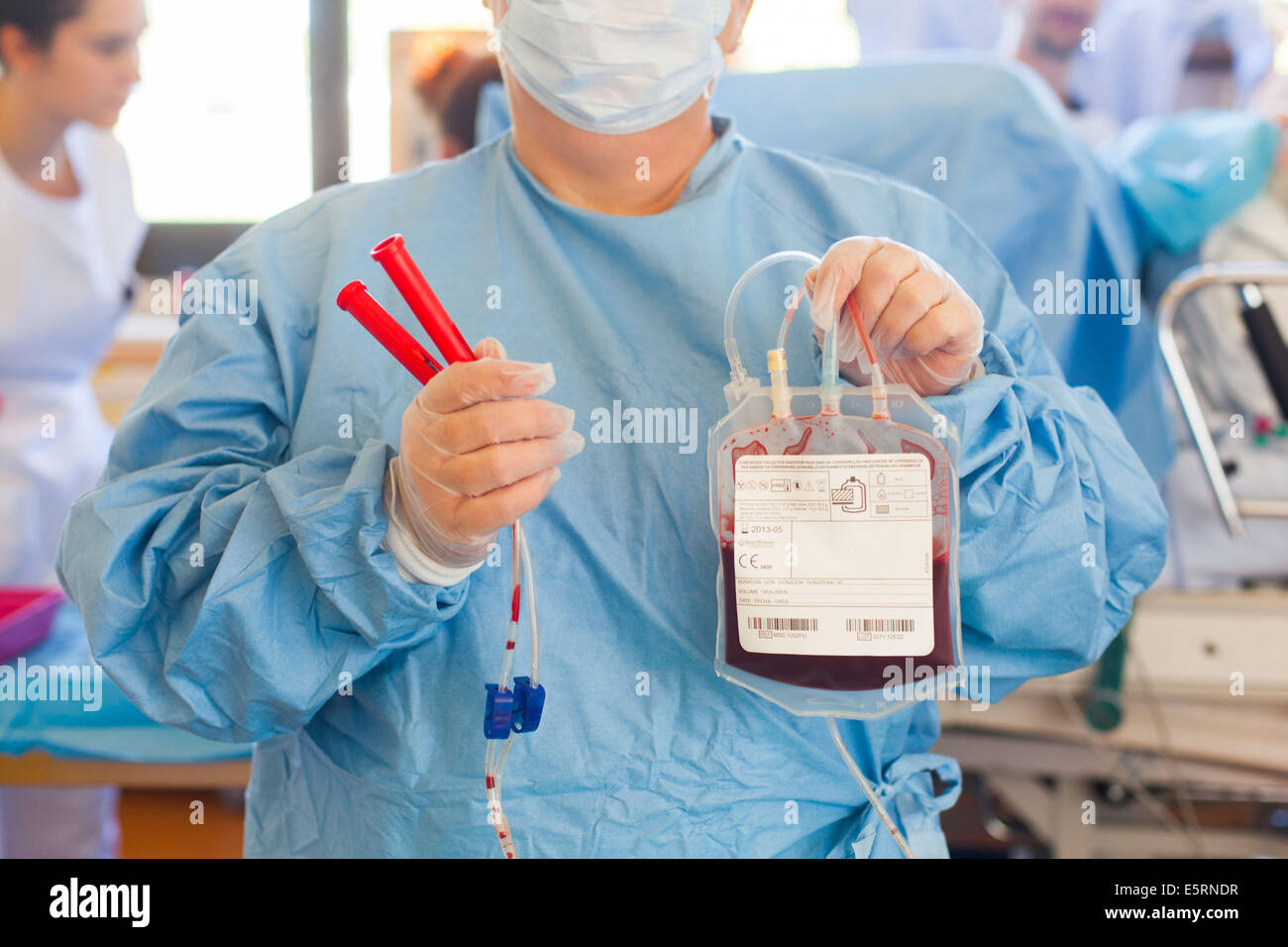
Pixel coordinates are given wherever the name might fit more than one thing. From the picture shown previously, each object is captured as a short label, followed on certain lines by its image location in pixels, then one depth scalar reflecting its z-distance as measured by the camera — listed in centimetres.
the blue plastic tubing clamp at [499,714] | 65
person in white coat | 160
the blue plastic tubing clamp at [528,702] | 67
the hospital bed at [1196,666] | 125
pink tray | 127
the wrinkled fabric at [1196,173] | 137
